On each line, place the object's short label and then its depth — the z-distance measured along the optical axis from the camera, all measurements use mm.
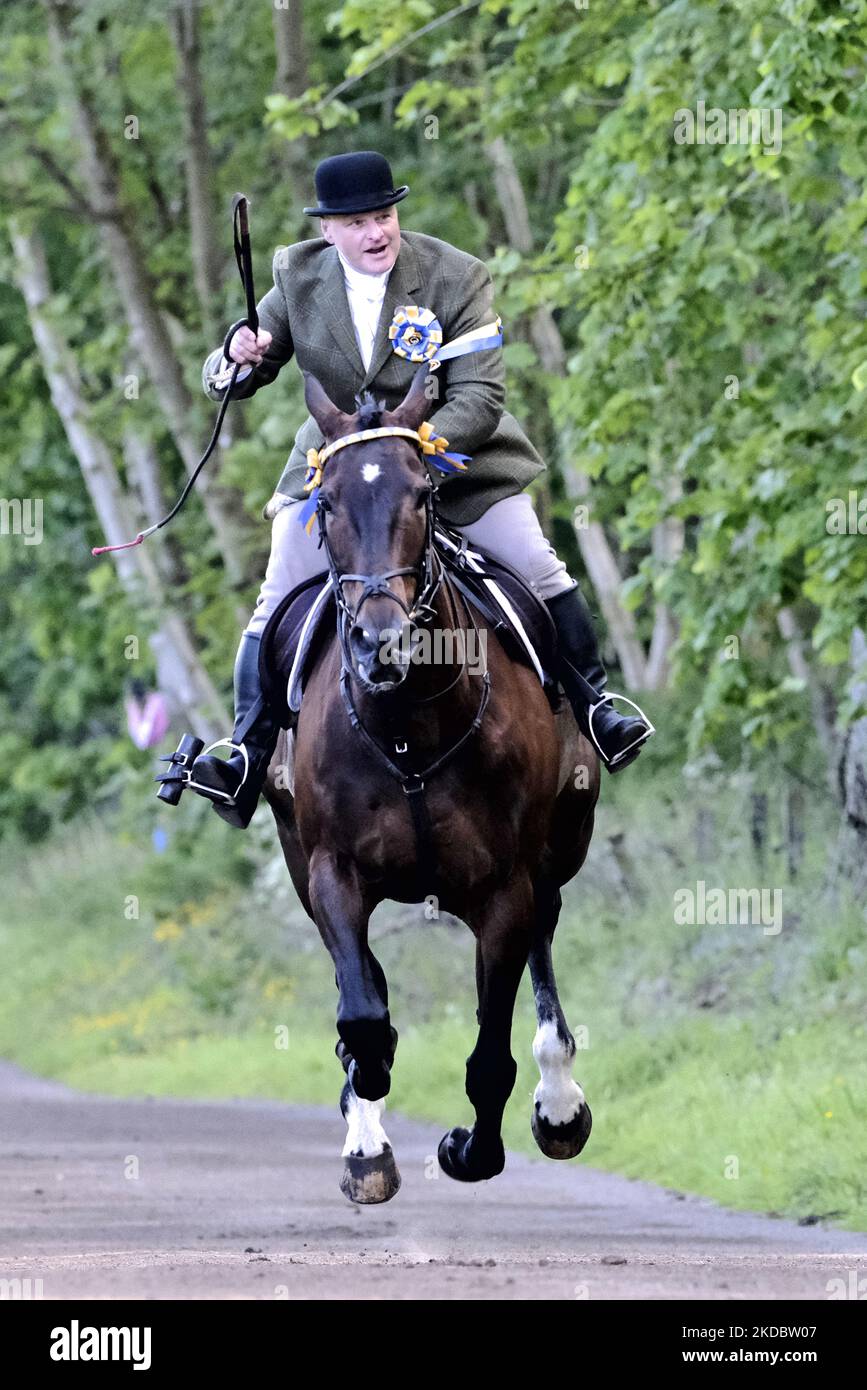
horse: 8508
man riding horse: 9594
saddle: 9562
